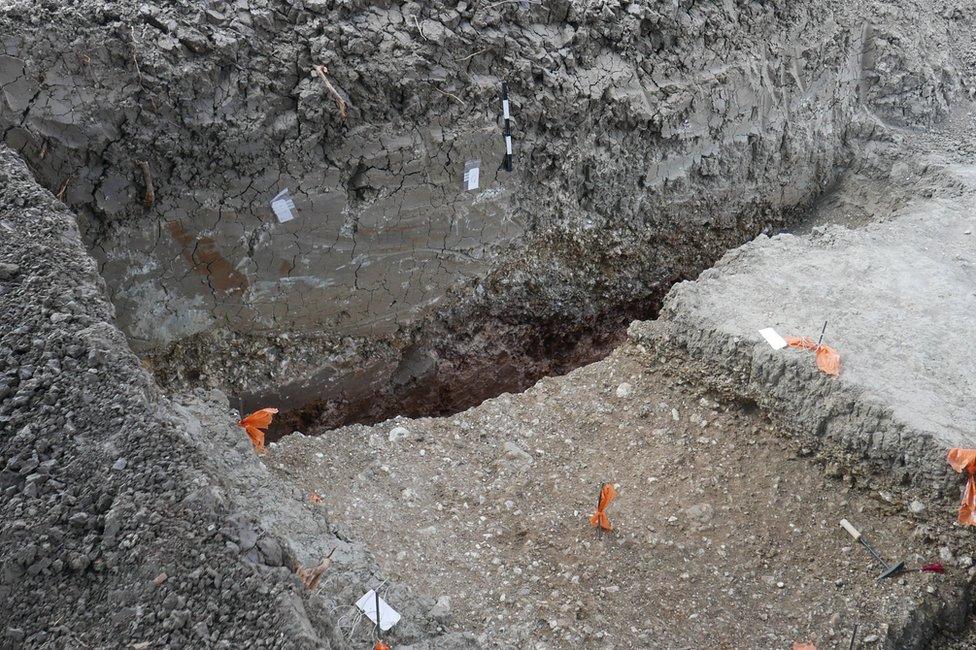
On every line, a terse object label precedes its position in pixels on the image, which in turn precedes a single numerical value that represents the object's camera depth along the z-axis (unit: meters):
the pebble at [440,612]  2.77
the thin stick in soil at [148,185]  4.12
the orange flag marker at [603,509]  3.54
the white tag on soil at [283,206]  4.45
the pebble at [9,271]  2.70
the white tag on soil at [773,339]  3.82
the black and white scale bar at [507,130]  4.78
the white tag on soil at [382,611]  2.61
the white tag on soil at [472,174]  4.83
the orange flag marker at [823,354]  3.65
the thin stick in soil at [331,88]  4.26
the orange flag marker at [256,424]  3.95
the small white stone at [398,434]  4.05
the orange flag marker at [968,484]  3.15
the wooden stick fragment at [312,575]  2.28
